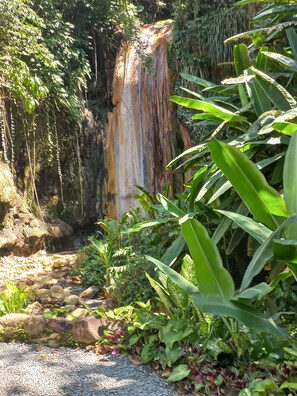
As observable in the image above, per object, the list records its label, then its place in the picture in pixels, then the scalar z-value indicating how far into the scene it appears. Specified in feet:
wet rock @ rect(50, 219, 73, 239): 25.55
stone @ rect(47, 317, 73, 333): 12.30
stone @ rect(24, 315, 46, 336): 12.41
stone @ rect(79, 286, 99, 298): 15.76
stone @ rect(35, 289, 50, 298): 15.57
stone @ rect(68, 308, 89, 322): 12.91
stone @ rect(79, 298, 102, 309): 14.37
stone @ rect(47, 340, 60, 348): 11.89
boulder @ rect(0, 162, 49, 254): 23.02
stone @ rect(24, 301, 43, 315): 13.93
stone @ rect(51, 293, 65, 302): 15.20
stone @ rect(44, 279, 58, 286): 17.41
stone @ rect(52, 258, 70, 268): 21.04
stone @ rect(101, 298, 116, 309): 14.20
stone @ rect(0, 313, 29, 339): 12.46
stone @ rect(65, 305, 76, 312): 13.95
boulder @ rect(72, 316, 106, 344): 11.74
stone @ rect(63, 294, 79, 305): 14.71
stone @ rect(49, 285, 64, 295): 16.10
